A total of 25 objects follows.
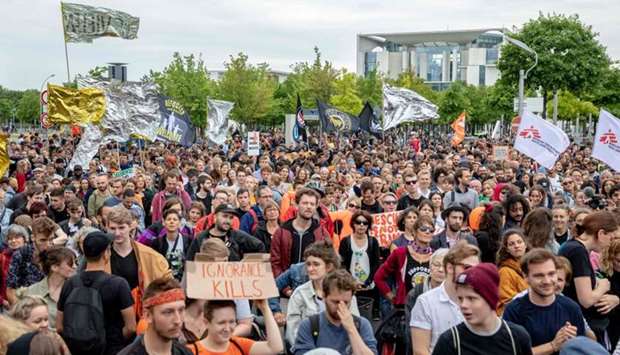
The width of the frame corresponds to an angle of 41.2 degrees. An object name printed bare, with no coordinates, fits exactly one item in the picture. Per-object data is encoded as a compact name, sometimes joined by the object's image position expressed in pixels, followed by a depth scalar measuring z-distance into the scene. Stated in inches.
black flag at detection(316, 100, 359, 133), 1046.4
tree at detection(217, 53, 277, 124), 2221.9
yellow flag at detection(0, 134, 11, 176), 496.4
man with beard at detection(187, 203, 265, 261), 318.3
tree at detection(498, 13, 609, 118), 1473.9
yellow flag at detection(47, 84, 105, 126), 672.4
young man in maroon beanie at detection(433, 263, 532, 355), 156.6
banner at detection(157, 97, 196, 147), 769.6
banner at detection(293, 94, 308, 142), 1040.2
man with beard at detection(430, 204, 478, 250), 339.0
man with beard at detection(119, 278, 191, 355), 165.9
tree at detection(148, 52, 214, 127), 2118.6
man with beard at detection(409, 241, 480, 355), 198.4
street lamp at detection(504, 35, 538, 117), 1149.7
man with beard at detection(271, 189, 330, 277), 327.3
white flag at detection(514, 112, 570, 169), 601.9
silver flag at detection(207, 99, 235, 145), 983.0
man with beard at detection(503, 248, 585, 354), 188.2
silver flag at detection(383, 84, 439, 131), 1031.2
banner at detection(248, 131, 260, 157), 834.8
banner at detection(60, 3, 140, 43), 784.9
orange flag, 1171.6
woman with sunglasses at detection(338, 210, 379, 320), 338.3
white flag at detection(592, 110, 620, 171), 528.4
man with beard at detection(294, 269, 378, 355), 201.0
